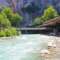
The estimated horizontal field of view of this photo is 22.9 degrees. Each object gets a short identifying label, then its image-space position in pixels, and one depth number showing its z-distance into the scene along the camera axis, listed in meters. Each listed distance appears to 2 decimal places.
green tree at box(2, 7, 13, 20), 56.46
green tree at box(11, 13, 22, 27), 56.78
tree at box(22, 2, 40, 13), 72.52
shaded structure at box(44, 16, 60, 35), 37.81
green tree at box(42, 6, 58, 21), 55.03
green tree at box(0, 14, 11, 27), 39.64
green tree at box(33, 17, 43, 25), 59.51
